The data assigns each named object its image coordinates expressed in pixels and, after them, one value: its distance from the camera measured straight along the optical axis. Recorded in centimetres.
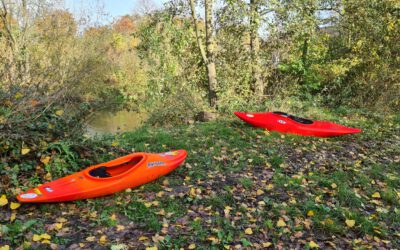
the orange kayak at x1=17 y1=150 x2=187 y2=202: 391
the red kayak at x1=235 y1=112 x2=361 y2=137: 691
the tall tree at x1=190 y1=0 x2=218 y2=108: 962
